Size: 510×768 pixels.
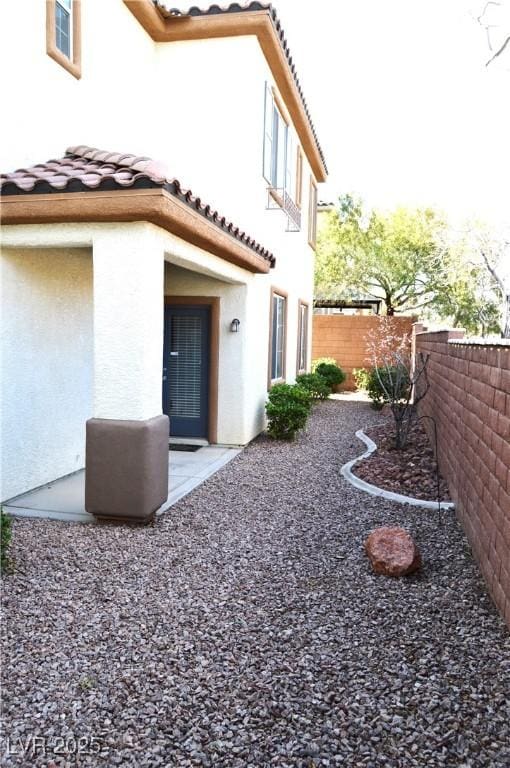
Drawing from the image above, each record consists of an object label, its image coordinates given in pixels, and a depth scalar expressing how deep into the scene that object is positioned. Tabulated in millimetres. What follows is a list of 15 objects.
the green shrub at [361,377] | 17959
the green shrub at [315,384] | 15898
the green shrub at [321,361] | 19781
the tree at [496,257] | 22469
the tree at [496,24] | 5454
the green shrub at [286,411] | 10656
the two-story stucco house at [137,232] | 5871
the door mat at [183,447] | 9980
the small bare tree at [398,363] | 9570
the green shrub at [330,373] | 19338
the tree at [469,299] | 23547
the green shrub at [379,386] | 12686
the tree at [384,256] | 24359
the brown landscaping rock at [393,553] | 4859
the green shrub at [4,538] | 4722
